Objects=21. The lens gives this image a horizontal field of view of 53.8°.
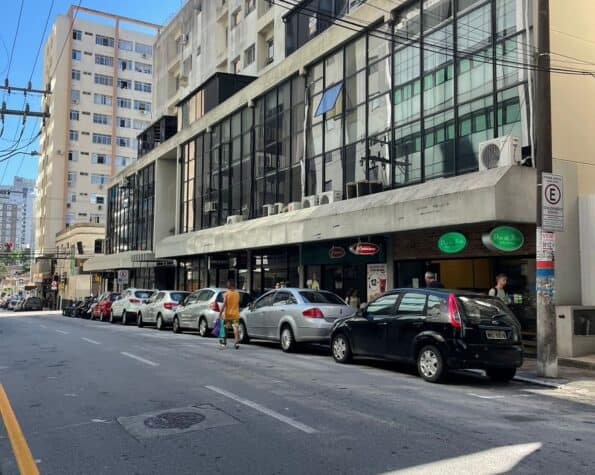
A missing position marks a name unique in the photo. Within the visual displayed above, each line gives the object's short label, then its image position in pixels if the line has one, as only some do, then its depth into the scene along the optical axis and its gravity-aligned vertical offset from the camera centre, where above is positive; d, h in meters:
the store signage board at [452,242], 15.20 +0.96
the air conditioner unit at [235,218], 27.62 +2.85
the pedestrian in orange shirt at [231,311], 14.70 -0.82
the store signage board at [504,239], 13.77 +0.95
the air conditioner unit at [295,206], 22.59 +2.82
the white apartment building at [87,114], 81.94 +23.83
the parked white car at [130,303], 26.22 -1.11
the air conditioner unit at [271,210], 24.34 +2.88
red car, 31.42 -1.49
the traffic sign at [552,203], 10.91 +1.43
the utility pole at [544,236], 10.65 +0.81
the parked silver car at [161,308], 22.41 -1.16
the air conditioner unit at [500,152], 13.73 +3.03
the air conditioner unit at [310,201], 21.35 +2.86
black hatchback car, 9.62 -0.92
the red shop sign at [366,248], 18.08 +0.94
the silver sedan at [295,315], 13.60 -0.88
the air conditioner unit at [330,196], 20.66 +2.91
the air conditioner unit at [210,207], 30.47 +3.76
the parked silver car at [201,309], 18.52 -1.02
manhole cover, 6.46 -1.61
